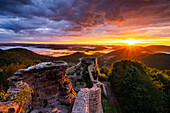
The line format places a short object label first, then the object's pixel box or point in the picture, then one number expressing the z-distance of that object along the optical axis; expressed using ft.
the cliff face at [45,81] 18.33
